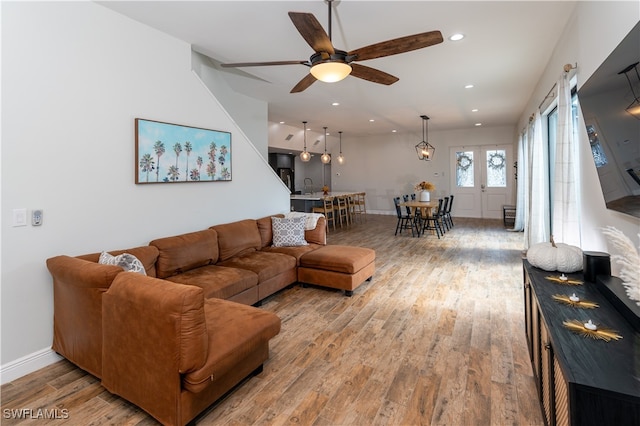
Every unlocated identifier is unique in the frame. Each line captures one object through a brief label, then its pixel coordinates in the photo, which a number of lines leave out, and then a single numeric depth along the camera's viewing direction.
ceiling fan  2.27
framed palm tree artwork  3.19
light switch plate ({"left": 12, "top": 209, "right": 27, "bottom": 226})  2.33
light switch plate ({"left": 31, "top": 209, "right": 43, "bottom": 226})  2.42
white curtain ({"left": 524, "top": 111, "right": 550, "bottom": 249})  4.59
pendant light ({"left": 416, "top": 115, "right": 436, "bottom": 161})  8.50
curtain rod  2.99
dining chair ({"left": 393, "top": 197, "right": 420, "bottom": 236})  7.64
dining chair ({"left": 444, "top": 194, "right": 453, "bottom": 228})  8.19
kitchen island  8.69
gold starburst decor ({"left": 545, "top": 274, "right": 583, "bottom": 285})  1.92
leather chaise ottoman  3.75
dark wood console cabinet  1.01
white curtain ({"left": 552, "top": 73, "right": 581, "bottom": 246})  3.02
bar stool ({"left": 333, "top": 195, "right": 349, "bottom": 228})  9.02
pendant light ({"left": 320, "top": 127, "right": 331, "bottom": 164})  10.19
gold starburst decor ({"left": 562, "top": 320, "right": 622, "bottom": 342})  1.30
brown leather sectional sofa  1.71
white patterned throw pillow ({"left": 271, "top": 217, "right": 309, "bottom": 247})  4.40
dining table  7.22
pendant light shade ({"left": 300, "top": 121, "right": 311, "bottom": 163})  9.21
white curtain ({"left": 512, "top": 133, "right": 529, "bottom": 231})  7.60
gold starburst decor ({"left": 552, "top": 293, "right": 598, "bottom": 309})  1.60
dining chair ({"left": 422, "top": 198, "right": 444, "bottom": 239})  7.45
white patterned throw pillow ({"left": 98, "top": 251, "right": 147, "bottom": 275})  2.40
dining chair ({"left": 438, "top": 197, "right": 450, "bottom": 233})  7.79
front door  10.05
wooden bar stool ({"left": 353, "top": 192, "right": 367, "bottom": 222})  10.37
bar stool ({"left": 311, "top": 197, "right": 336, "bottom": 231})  8.34
